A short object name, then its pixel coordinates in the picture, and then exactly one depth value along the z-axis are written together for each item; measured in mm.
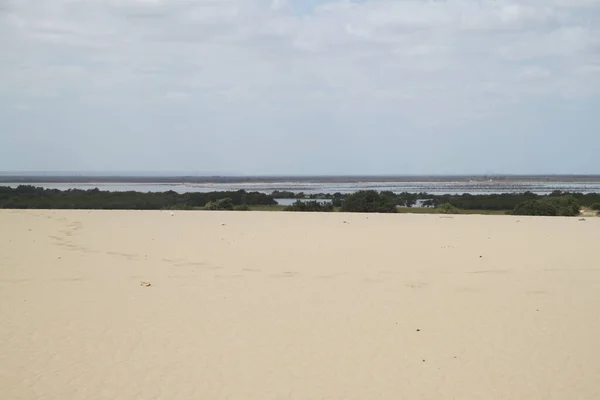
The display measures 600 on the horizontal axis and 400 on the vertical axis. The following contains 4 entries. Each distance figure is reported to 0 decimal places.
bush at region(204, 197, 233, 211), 26980
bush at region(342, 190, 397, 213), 25266
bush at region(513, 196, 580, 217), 22734
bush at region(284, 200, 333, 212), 26019
